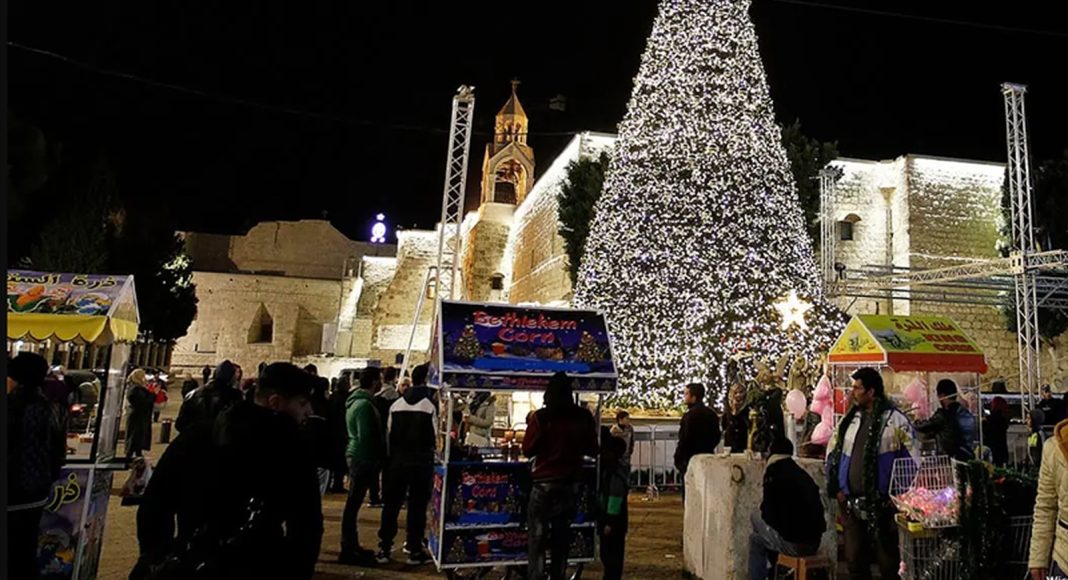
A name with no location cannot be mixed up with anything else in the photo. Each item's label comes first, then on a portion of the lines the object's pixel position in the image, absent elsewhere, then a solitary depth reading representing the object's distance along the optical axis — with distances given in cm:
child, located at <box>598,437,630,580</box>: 446
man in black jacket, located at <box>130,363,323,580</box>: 192
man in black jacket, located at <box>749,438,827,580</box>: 366
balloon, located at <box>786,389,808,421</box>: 820
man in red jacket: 420
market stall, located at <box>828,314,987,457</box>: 766
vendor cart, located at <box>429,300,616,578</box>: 483
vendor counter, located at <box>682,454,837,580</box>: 457
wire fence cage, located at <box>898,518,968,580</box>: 358
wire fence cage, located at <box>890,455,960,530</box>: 359
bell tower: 3444
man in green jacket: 534
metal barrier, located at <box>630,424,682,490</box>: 946
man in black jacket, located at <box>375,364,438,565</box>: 553
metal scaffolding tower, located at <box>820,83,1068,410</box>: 1246
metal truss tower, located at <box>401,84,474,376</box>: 1456
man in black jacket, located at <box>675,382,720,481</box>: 607
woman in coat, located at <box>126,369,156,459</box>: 811
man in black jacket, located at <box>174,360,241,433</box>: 410
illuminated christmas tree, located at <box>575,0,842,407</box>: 1267
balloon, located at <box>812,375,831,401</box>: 812
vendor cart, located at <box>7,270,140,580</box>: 404
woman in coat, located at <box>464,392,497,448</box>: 738
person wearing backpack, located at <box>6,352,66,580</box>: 305
